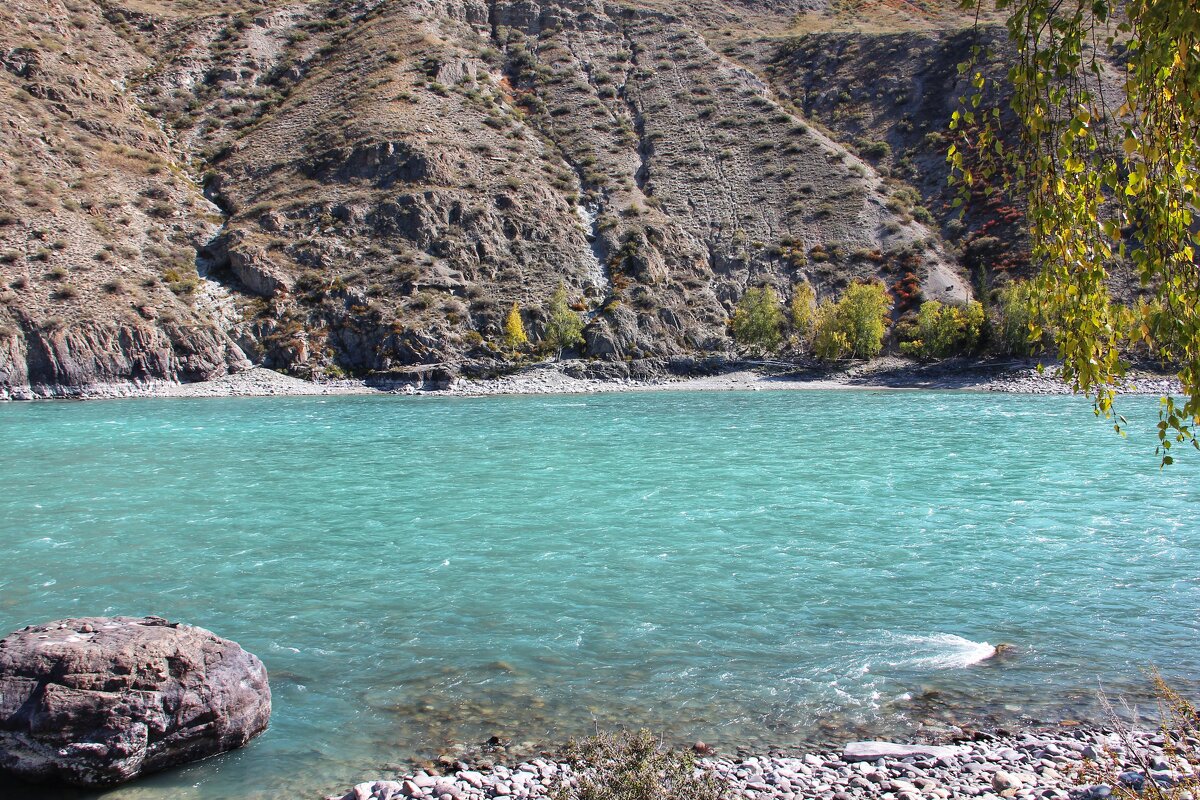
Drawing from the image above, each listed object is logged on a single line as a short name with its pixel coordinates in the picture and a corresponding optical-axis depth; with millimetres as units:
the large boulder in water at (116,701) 8586
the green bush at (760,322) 76188
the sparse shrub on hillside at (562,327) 73500
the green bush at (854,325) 73375
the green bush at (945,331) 72500
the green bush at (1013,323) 68688
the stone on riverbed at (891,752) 8875
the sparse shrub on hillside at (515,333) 73688
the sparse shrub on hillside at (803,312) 77938
